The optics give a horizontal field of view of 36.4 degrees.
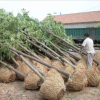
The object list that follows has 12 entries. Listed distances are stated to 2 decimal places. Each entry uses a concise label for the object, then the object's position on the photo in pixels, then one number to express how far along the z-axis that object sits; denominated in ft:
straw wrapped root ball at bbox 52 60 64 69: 17.16
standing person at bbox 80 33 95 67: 19.49
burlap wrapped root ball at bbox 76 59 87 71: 17.11
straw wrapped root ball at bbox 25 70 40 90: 12.62
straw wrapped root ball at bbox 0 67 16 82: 14.99
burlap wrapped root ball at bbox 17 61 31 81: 15.60
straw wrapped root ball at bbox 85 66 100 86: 13.03
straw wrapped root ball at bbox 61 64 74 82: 15.48
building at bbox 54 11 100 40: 47.78
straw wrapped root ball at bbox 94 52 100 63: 21.14
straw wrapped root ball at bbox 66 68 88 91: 11.83
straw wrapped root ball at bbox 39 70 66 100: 10.28
